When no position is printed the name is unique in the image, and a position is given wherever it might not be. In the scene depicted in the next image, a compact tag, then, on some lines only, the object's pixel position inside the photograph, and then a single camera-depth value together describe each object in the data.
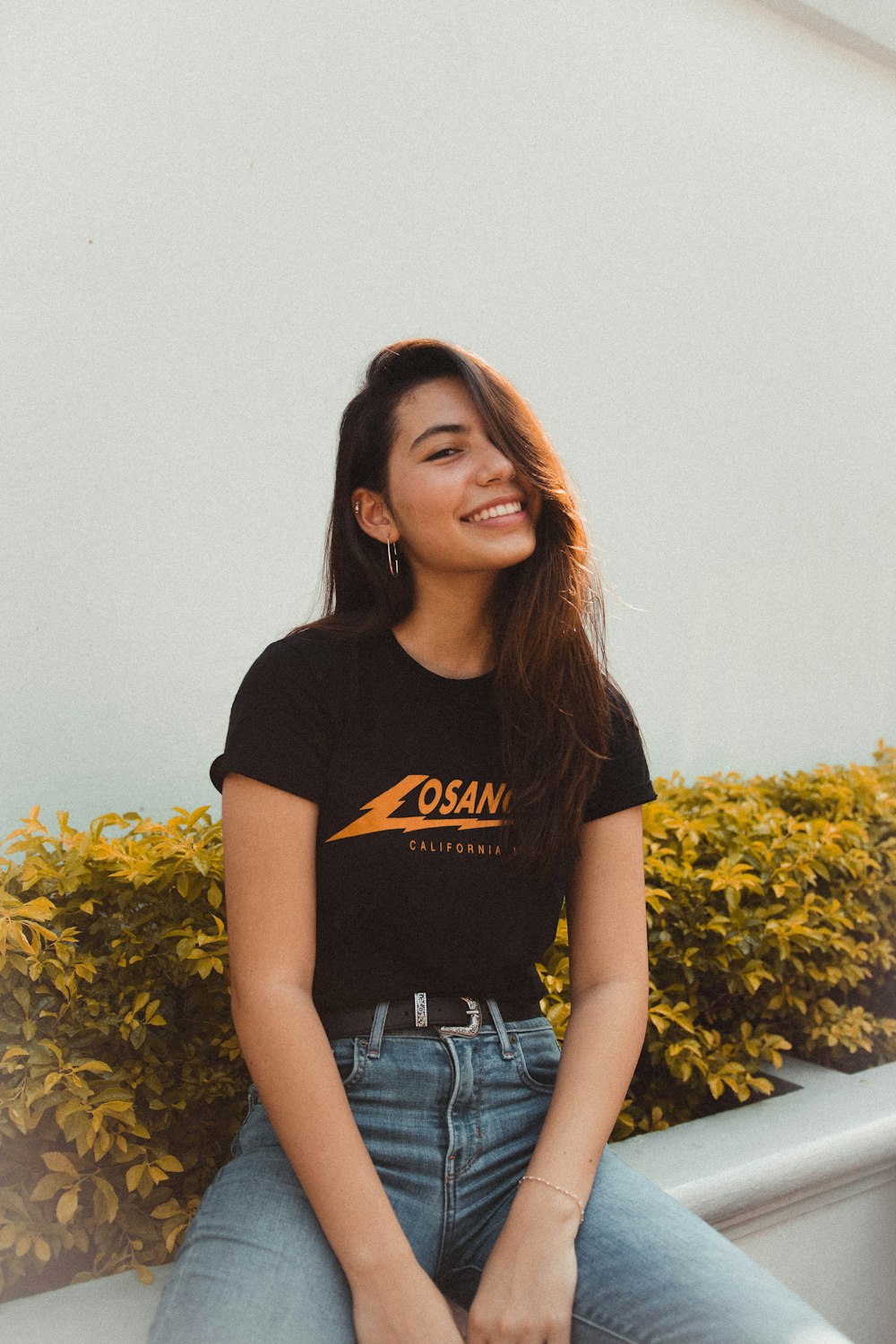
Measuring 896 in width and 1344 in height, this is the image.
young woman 1.62
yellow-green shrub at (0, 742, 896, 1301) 2.13
